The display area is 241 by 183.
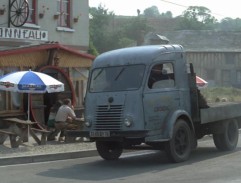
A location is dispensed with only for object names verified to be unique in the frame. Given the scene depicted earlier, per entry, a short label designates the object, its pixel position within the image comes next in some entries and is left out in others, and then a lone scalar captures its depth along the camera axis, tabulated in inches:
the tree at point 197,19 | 3846.0
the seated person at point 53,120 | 634.8
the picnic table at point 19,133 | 577.0
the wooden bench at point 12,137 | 569.6
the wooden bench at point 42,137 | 597.3
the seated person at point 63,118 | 619.2
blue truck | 443.5
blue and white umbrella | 566.3
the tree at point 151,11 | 7276.6
